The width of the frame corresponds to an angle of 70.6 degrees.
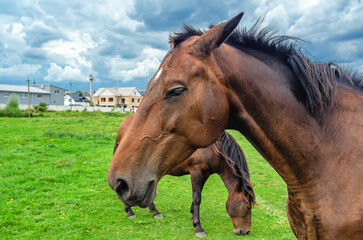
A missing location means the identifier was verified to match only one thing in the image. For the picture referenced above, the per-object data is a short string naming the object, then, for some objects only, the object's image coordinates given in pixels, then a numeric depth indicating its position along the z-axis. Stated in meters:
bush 30.73
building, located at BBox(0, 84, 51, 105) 57.12
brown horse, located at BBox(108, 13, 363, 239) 1.77
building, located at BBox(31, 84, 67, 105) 69.12
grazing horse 5.48
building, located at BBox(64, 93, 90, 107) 82.88
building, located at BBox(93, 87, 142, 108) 80.12
